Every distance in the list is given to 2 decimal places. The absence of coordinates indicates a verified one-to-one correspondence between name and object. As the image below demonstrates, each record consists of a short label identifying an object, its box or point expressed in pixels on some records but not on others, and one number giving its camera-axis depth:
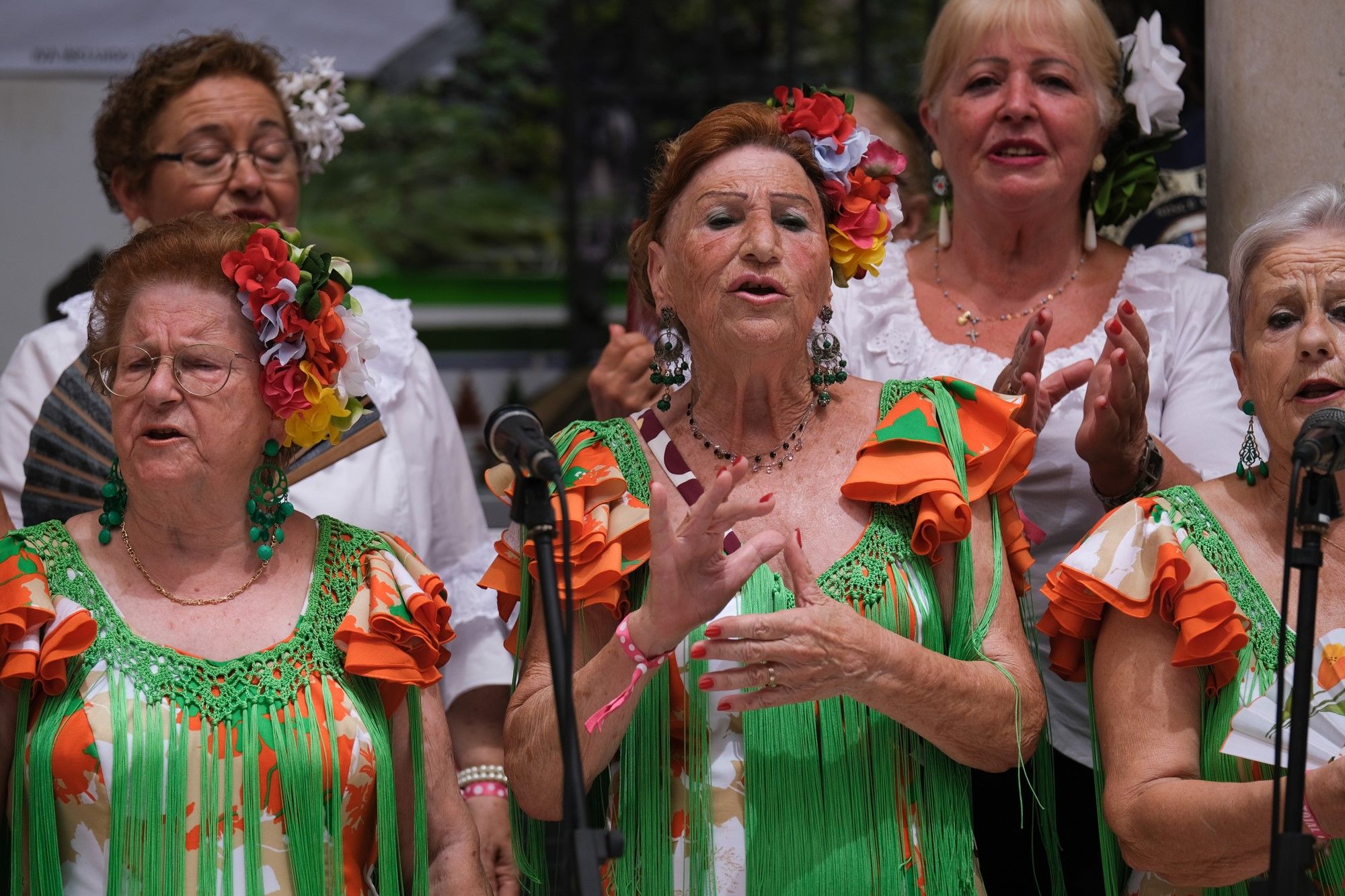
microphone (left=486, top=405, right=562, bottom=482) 4.61
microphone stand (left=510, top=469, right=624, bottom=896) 4.44
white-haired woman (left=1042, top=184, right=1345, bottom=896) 5.31
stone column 7.59
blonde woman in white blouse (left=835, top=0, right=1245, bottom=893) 7.12
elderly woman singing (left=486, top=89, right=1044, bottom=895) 5.30
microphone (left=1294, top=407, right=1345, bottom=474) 4.62
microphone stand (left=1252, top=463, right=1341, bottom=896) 4.51
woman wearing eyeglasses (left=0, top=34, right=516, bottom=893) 6.95
